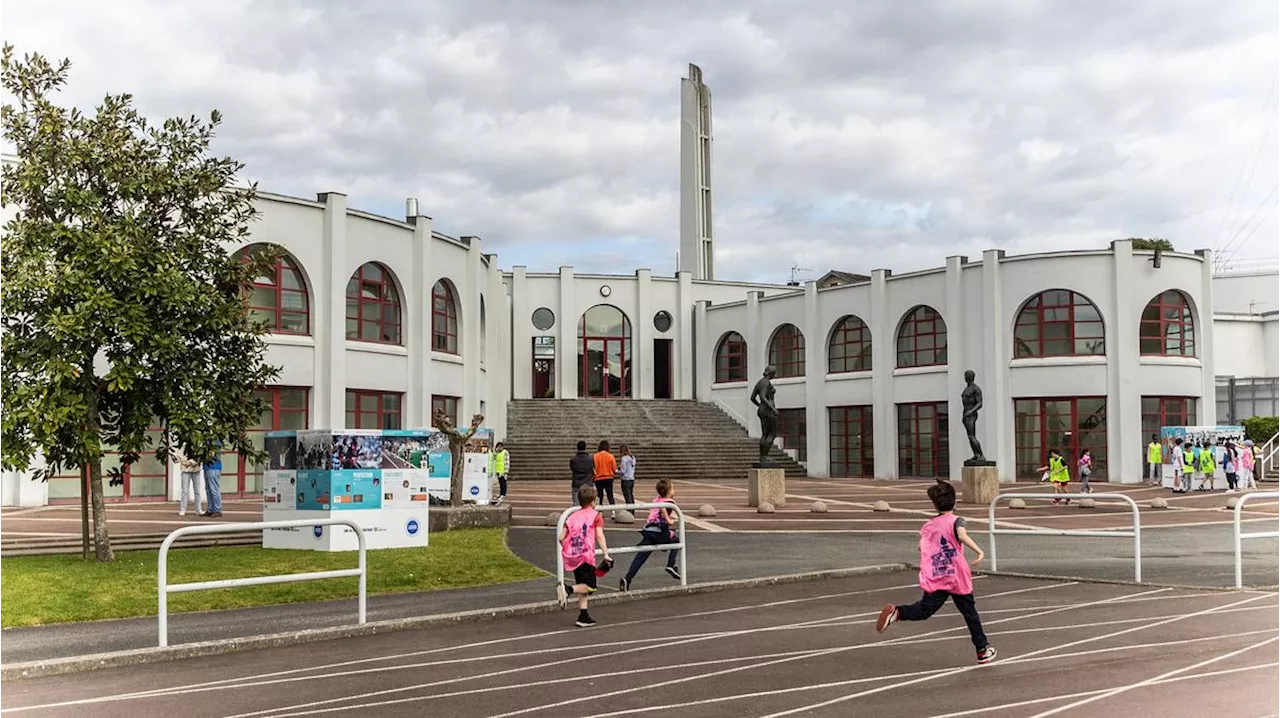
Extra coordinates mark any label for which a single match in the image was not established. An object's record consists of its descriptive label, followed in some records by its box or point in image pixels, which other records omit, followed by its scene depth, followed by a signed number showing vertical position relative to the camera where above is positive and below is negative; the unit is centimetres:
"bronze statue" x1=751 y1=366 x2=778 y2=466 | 2890 +8
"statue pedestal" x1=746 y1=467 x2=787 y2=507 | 2756 -175
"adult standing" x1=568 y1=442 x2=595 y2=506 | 2236 -98
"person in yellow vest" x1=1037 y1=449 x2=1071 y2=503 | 2980 -159
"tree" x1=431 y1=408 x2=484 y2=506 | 2147 -53
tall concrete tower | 6325 +1303
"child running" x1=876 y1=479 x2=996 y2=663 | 887 -119
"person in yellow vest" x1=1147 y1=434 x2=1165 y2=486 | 3584 -166
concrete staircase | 4103 -80
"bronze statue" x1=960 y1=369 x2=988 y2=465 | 2964 +17
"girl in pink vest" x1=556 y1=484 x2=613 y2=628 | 1091 -119
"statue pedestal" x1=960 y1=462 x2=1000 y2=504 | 2911 -177
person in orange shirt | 2312 -101
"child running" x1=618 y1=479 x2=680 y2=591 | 1337 -133
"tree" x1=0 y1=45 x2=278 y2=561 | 1557 +174
